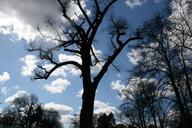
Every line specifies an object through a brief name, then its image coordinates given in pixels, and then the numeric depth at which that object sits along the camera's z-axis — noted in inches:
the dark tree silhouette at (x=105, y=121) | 2290.7
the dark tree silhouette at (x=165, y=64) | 559.8
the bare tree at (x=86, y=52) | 272.4
